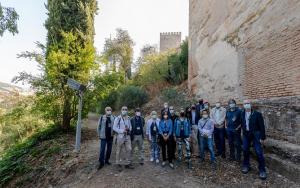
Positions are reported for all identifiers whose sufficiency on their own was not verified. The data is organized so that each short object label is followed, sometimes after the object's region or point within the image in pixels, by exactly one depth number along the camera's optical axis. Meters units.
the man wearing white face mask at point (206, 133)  3.74
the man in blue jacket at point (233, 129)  3.62
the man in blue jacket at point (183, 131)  3.78
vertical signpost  4.50
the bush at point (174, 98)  7.52
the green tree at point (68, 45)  5.76
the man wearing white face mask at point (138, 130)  3.90
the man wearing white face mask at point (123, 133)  3.75
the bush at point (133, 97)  10.15
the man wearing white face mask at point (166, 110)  3.98
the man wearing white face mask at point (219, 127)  3.94
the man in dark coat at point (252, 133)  3.18
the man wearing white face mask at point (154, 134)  3.91
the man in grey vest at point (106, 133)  3.81
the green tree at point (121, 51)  16.41
